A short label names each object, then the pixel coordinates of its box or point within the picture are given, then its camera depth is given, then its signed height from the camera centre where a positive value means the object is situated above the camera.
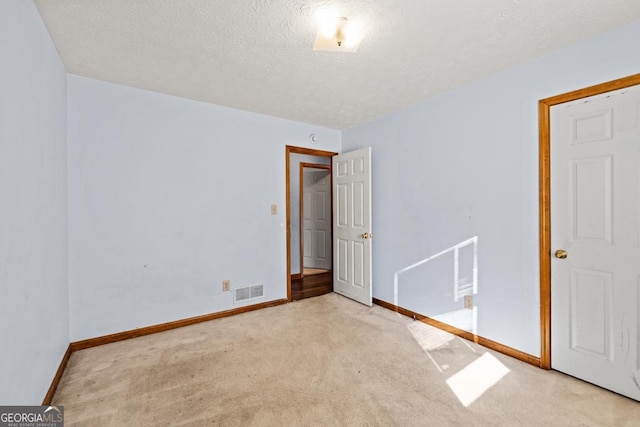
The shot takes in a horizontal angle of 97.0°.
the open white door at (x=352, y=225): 3.56 -0.18
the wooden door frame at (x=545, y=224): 2.12 -0.11
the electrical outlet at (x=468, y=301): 2.61 -0.85
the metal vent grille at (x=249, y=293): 3.33 -0.96
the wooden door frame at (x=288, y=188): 3.69 +0.31
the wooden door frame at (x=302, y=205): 5.16 +0.12
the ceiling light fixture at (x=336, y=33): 1.71 +1.10
